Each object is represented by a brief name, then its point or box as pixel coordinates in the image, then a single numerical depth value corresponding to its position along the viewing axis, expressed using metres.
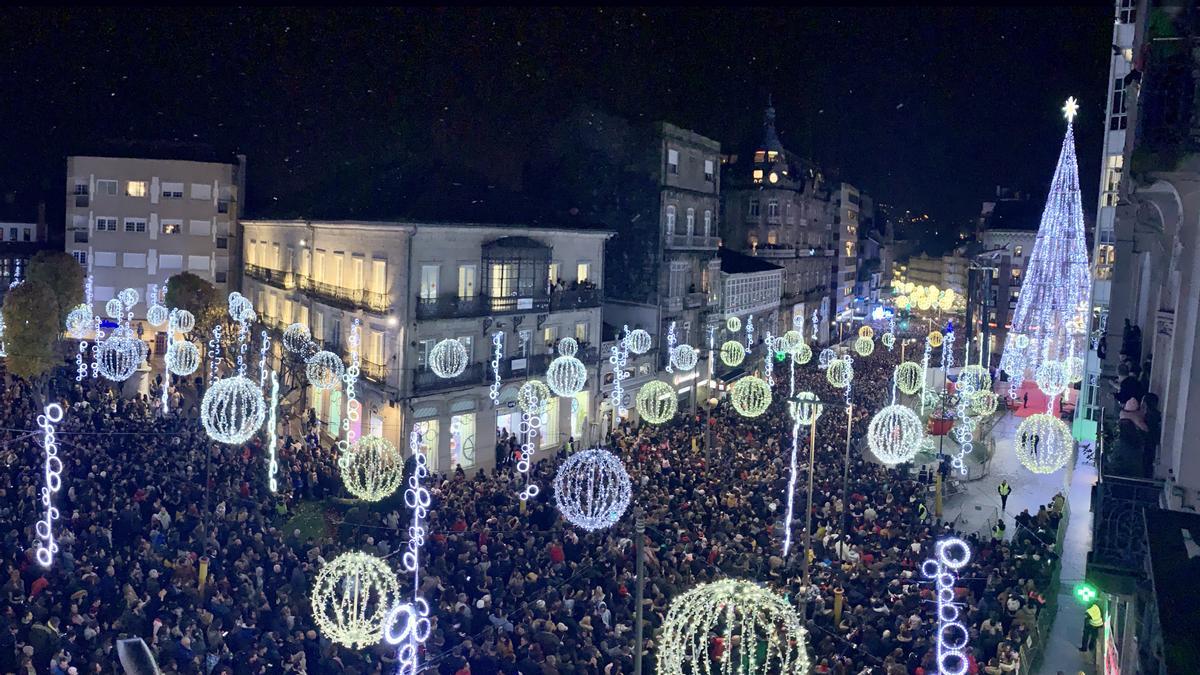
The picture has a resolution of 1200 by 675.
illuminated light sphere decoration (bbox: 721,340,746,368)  36.03
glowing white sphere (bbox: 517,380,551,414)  26.98
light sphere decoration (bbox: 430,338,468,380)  26.27
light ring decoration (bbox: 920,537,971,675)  13.44
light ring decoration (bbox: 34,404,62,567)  15.66
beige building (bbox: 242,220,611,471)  30.14
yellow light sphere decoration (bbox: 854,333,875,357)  52.53
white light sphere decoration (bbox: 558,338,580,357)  33.70
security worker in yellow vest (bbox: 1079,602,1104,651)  16.47
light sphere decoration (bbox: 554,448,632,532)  17.19
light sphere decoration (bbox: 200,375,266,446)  18.33
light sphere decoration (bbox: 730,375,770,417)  26.52
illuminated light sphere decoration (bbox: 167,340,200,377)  28.48
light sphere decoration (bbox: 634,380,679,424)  26.16
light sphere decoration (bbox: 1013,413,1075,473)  21.72
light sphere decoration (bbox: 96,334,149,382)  29.47
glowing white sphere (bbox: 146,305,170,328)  39.22
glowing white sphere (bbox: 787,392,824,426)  17.98
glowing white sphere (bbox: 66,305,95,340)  35.12
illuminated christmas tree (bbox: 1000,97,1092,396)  44.03
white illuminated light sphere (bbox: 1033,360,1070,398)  36.62
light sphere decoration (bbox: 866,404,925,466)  21.11
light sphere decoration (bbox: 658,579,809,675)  10.71
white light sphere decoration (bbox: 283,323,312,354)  30.44
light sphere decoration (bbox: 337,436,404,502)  18.84
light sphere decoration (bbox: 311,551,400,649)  12.60
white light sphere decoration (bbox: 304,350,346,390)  26.59
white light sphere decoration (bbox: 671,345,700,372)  37.53
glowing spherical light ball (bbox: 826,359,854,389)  32.07
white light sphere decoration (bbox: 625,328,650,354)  35.34
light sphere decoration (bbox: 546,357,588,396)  25.75
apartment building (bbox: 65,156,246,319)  53.66
